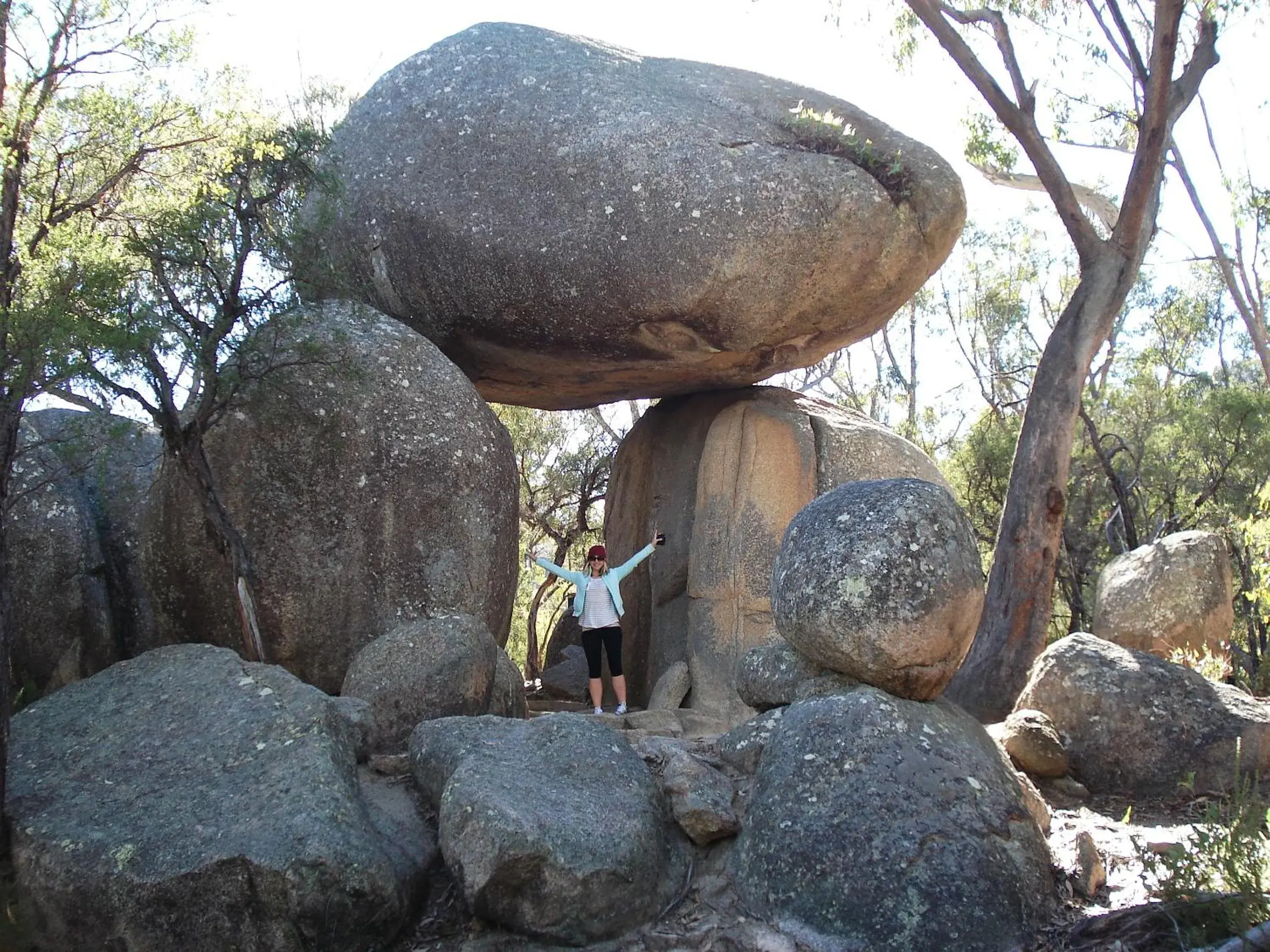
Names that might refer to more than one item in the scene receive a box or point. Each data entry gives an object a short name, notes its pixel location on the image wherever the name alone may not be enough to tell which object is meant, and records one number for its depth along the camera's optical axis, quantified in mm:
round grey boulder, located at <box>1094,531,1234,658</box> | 10383
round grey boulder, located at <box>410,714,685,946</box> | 4559
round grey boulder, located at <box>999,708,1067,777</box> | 6145
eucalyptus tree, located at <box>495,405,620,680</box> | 14805
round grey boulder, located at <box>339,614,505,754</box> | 6348
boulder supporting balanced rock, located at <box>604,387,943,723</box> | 9555
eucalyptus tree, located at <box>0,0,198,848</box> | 5316
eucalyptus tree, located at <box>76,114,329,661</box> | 6953
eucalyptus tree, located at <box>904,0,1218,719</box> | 8523
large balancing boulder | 8852
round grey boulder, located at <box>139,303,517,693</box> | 7766
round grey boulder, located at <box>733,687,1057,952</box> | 4473
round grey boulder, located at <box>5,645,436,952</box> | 4422
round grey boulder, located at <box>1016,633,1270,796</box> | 5980
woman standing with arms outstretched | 8703
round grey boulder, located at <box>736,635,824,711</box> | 5625
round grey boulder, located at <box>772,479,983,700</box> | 5234
